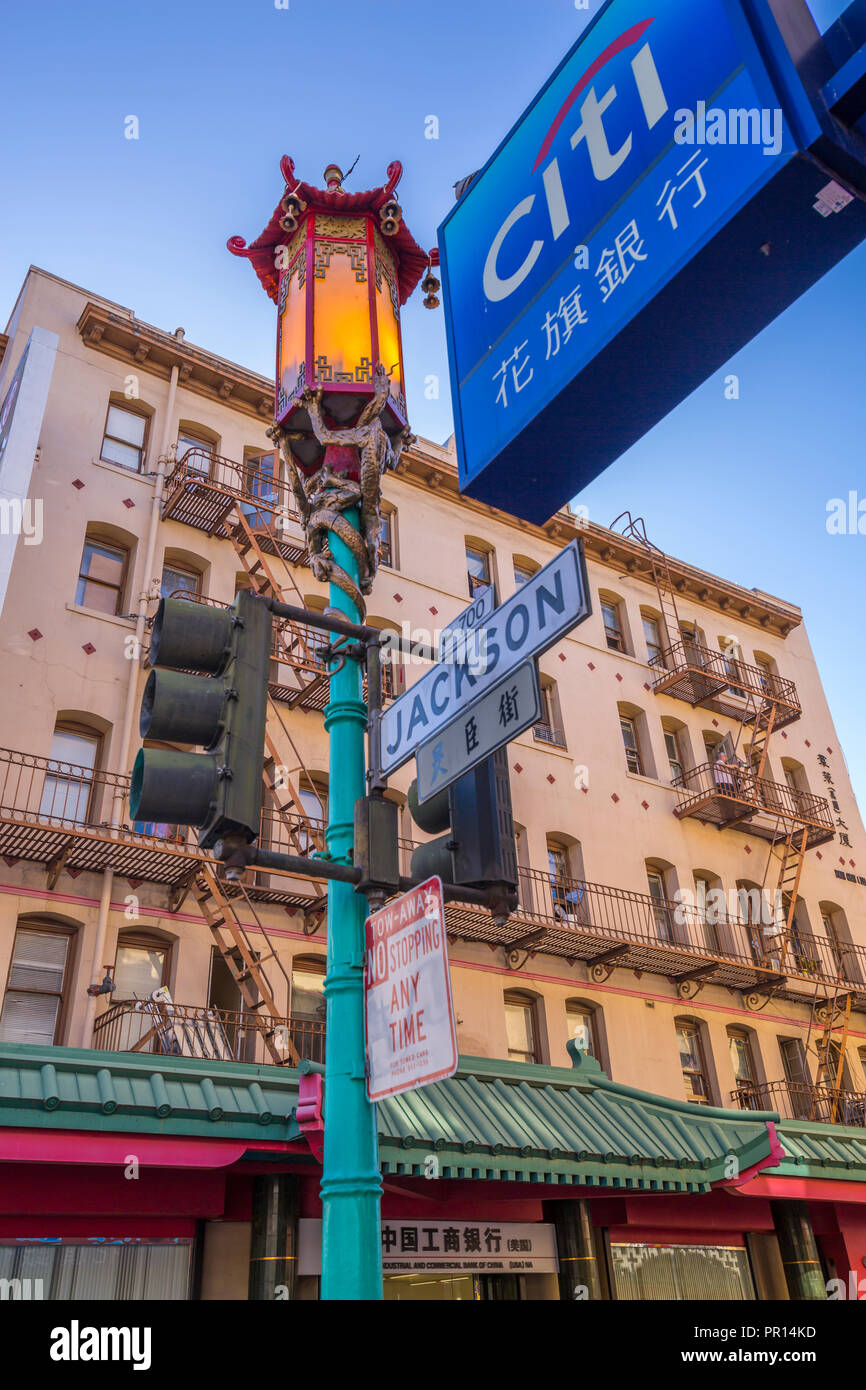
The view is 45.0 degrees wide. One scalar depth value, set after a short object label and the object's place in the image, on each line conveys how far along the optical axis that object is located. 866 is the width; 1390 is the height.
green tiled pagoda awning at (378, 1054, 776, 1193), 12.47
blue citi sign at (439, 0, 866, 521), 3.43
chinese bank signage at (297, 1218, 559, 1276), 13.12
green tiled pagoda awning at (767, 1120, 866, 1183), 16.58
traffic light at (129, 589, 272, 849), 4.22
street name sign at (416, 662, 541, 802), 4.14
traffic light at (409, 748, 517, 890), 4.78
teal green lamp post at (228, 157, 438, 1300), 4.55
